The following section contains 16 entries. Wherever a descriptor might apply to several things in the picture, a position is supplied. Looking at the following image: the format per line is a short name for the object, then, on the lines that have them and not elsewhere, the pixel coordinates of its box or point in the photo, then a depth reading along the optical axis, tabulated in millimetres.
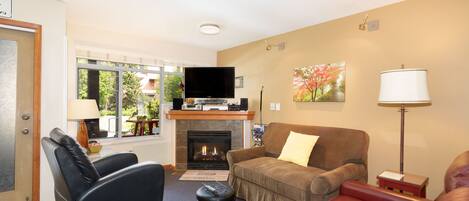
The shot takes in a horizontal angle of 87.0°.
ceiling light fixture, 3494
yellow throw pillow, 3021
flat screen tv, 4527
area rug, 3896
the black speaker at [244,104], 4371
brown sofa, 2383
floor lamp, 2166
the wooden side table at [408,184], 2109
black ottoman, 2287
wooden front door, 2463
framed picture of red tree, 3273
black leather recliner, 1790
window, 4004
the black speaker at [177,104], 4496
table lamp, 3087
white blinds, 3748
